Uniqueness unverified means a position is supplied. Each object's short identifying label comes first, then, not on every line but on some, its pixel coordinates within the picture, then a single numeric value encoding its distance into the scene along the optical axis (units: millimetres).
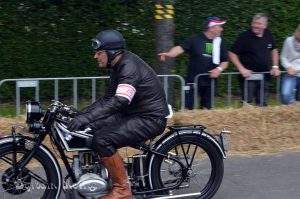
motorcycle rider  9586
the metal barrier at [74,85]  13905
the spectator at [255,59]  15391
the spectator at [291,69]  15643
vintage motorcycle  9752
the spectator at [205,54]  14767
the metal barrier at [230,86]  14794
